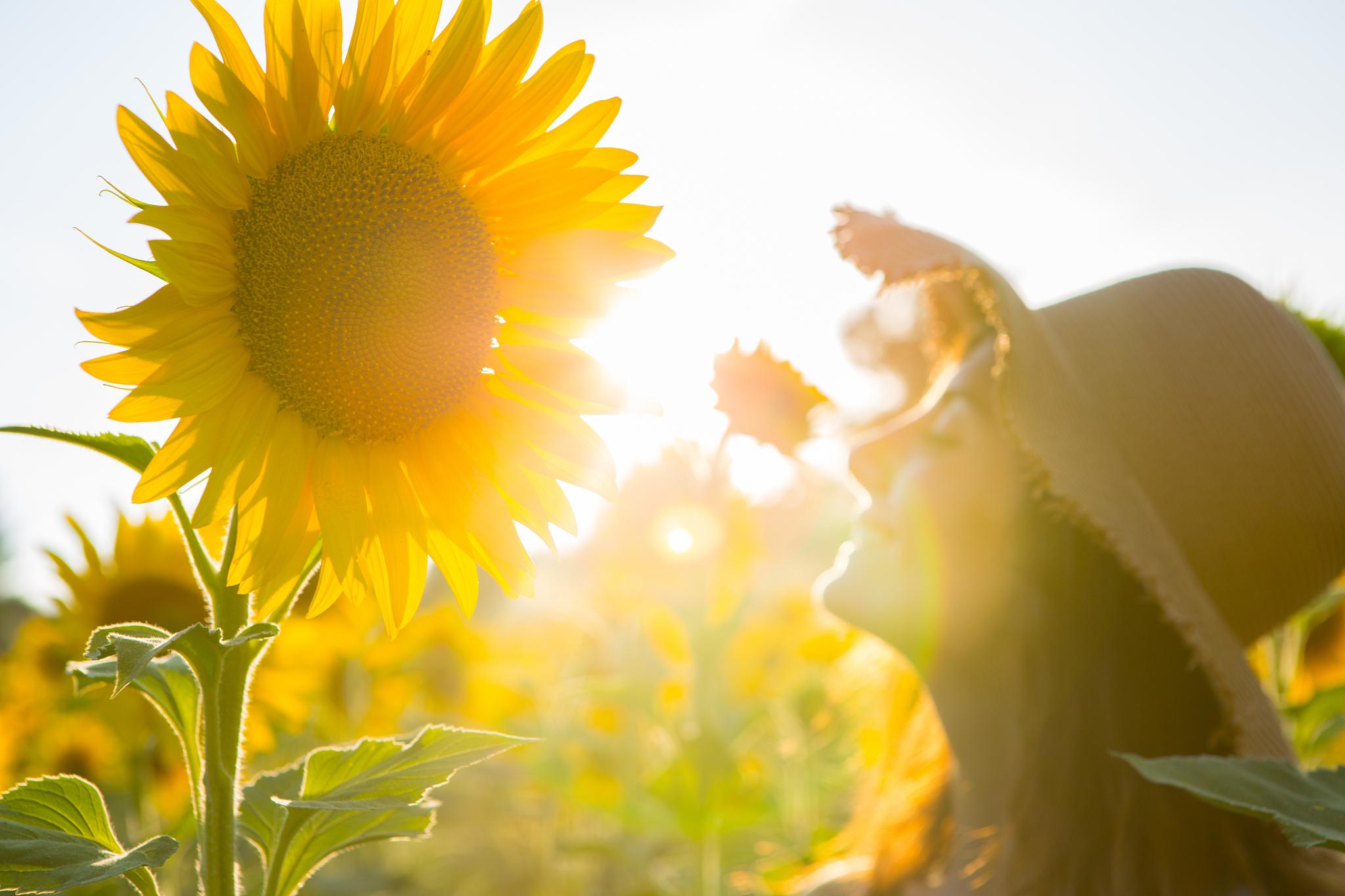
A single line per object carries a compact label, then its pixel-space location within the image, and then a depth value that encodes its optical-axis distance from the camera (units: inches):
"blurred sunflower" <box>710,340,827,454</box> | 61.6
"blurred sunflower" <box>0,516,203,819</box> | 54.0
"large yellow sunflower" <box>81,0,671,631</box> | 21.5
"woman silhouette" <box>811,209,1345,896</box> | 52.6
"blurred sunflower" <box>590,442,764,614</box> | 94.6
